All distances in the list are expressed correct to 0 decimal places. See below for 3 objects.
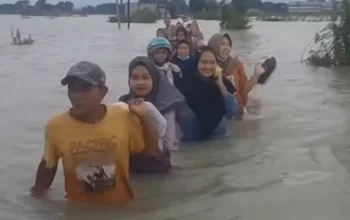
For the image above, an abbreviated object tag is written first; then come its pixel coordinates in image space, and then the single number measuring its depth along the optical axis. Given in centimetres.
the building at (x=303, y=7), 9788
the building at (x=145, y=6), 9588
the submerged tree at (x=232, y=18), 6128
